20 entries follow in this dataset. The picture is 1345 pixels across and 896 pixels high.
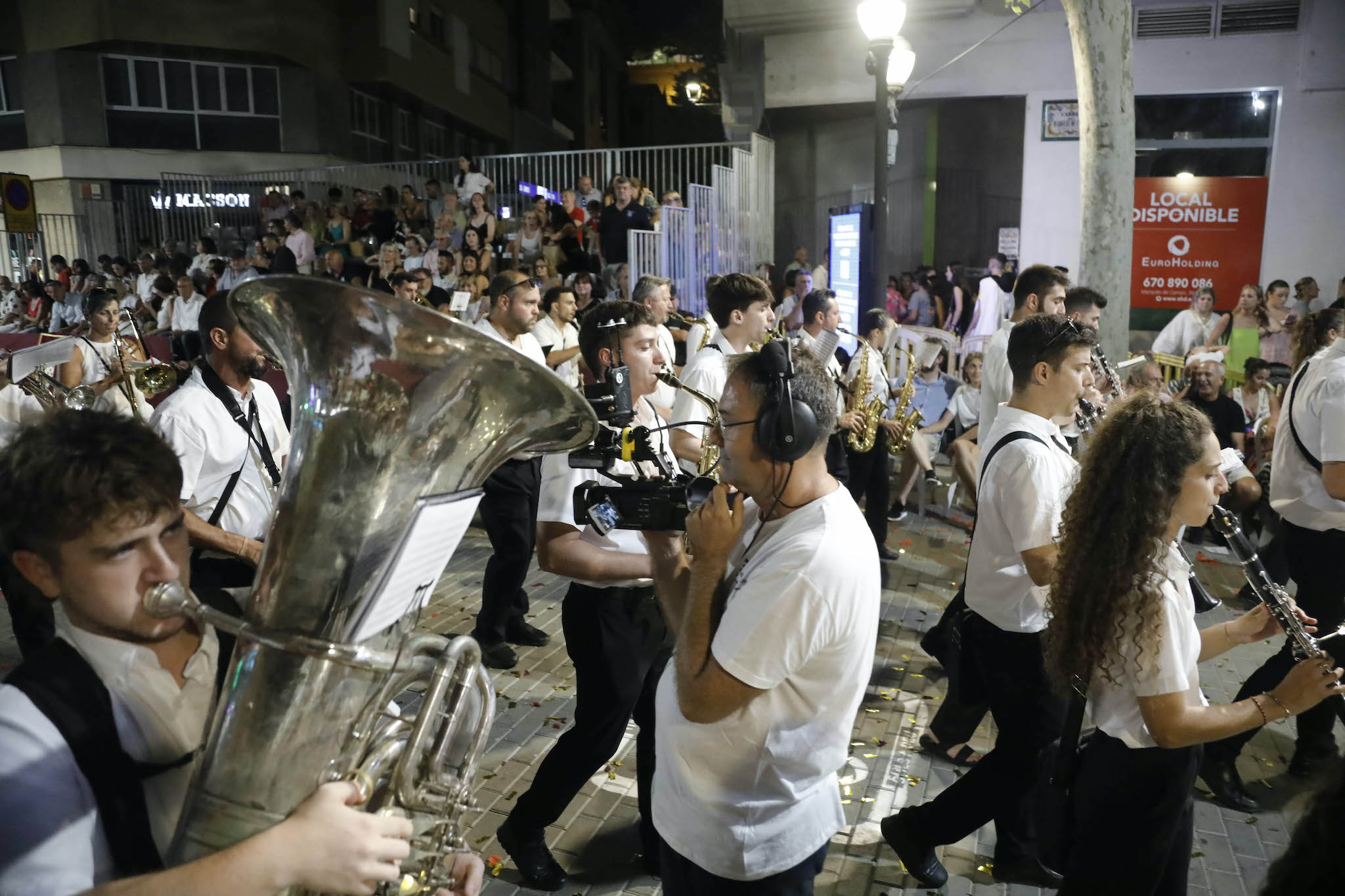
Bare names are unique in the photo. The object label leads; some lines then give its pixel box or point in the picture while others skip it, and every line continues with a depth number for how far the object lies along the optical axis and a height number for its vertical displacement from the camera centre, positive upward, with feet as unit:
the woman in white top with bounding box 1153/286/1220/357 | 33.91 -2.13
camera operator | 6.22 -2.59
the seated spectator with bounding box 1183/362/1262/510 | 24.36 -3.54
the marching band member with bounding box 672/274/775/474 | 16.33 -0.80
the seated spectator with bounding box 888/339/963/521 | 26.50 -4.50
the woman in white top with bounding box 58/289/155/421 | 18.94 -1.56
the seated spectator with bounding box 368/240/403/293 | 42.45 +0.97
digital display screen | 32.62 +0.39
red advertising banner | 44.06 +1.80
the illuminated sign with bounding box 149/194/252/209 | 61.82 +5.68
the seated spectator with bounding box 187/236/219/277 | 51.35 +1.71
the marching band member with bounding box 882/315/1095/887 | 9.90 -3.68
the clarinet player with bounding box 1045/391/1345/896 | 7.31 -3.15
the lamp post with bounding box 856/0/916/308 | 25.57 +5.61
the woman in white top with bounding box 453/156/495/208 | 49.34 +5.36
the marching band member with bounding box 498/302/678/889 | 9.57 -4.08
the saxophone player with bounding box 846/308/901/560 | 21.57 -4.53
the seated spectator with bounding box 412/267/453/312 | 28.76 -0.37
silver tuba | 4.52 -1.49
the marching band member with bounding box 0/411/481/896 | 4.01 -2.06
